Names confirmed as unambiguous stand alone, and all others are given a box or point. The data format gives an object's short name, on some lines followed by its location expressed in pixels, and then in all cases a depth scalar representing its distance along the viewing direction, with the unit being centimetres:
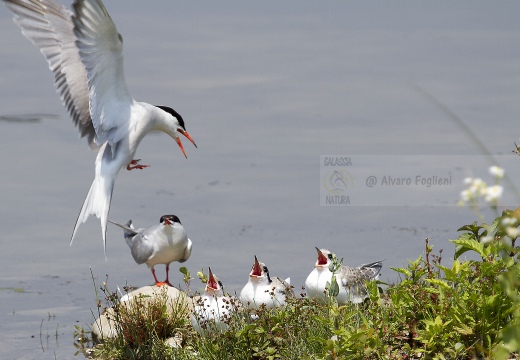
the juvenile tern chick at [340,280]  1205
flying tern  1205
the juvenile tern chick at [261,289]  1173
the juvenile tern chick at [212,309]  1069
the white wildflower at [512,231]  554
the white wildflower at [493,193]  540
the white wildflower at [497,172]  567
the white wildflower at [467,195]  563
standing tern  1430
